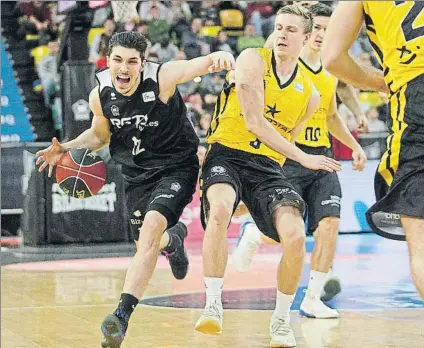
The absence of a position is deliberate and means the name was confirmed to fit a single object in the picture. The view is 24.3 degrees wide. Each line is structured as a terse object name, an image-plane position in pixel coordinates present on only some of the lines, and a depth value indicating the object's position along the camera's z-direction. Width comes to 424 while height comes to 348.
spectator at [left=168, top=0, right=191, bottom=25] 19.17
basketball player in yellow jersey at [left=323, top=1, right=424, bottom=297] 4.39
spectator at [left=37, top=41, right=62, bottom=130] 18.31
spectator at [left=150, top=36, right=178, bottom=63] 18.17
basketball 6.75
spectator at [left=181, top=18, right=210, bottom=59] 18.16
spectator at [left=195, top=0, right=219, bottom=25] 19.98
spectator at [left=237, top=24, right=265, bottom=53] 19.12
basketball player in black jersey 6.29
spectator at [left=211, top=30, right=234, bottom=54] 18.66
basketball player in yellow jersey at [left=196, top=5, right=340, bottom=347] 6.21
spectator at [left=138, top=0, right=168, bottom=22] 18.55
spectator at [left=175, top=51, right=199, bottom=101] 17.34
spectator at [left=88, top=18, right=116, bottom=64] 17.48
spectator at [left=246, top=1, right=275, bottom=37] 19.83
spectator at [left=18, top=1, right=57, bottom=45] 19.58
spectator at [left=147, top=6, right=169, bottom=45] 18.38
